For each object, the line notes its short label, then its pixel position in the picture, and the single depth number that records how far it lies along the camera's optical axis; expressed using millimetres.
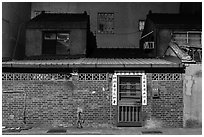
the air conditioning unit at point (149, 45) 16867
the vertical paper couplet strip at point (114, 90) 12016
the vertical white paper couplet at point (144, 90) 12055
